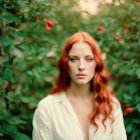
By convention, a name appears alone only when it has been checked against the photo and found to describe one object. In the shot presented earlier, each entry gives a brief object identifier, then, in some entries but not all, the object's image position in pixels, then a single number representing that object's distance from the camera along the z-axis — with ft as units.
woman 5.89
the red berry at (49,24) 6.81
